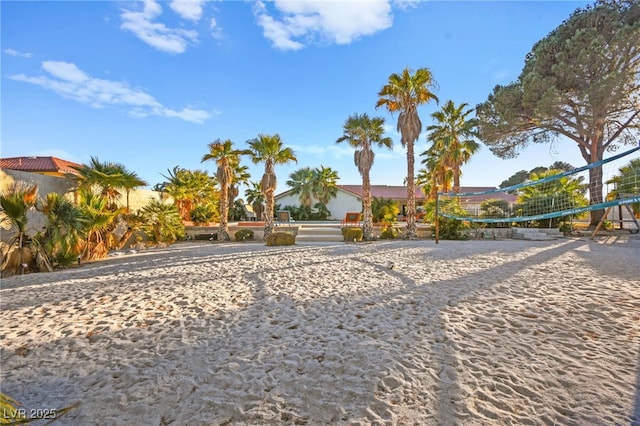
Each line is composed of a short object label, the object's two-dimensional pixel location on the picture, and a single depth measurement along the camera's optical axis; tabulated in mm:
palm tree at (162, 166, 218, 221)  18250
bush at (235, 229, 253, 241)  16391
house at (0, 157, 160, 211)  8102
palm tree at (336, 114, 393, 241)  15102
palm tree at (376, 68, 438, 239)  14439
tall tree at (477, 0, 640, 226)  14172
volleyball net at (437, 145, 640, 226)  15398
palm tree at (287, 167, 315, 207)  29062
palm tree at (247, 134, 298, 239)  14888
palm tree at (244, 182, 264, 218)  29078
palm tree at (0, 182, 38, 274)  7078
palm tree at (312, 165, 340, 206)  28984
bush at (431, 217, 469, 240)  14898
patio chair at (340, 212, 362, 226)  20641
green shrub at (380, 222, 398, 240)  15938
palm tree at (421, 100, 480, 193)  19078
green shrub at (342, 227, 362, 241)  15266
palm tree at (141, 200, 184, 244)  13117
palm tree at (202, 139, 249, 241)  15953
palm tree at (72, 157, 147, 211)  10109
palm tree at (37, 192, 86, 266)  7793
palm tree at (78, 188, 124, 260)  8758
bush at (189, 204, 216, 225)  19438
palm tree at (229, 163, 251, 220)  26844
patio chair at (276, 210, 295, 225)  22703
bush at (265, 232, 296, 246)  13446
